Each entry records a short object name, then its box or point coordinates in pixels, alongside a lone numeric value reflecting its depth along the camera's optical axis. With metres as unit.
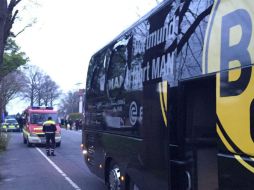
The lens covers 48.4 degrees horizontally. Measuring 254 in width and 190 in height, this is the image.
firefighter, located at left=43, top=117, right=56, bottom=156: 12.96
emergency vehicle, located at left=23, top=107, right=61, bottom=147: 16.32
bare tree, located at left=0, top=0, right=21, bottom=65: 10.29
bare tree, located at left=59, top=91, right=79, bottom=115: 64.21
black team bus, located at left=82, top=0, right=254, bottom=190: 2.38
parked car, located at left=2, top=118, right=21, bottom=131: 33.45
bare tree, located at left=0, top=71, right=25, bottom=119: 34.96
